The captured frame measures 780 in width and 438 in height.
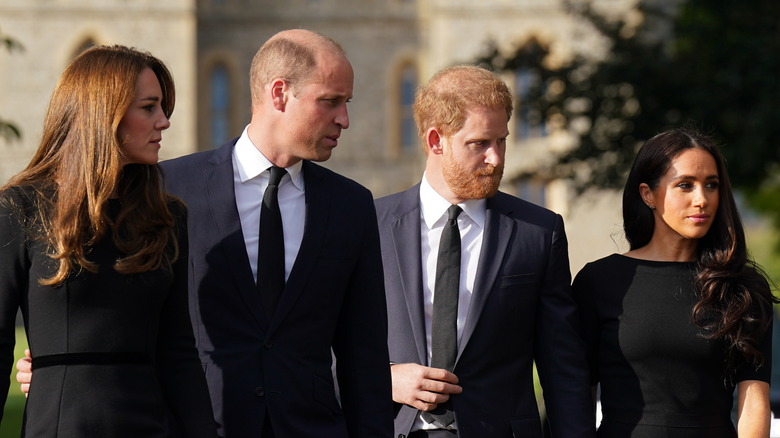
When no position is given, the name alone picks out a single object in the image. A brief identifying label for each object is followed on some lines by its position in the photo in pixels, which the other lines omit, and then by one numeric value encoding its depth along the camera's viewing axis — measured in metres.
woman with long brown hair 7.14
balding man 8.23
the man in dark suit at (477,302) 9.17
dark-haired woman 9.05
